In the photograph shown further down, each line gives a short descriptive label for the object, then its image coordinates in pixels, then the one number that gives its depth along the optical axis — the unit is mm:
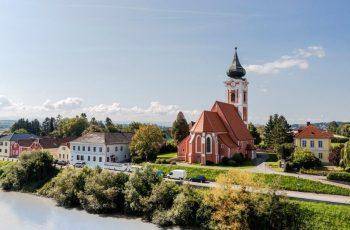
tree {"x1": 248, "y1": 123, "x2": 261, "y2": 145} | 70812
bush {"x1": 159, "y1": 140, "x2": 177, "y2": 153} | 64188
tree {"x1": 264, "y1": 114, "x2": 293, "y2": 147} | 58625
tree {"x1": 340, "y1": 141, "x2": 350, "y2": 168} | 36784
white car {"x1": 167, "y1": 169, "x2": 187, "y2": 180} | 42688
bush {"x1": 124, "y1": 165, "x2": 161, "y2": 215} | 35844
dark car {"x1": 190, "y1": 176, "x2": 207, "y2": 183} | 41531
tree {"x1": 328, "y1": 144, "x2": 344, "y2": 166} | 45372
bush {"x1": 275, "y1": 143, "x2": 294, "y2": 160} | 50250
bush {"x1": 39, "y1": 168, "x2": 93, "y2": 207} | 40281
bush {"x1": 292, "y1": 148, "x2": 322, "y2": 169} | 42219
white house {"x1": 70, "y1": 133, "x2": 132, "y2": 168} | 55819
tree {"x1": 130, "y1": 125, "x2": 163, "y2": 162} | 53562
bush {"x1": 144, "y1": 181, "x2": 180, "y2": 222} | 34719
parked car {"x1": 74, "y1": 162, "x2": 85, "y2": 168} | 53500
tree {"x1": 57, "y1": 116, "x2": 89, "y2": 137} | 91831
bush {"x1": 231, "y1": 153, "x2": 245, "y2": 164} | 50678
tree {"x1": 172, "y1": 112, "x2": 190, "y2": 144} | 66562
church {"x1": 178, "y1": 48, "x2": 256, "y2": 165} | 51219
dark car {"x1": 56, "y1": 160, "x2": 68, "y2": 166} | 57384
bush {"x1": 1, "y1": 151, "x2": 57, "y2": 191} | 48312
